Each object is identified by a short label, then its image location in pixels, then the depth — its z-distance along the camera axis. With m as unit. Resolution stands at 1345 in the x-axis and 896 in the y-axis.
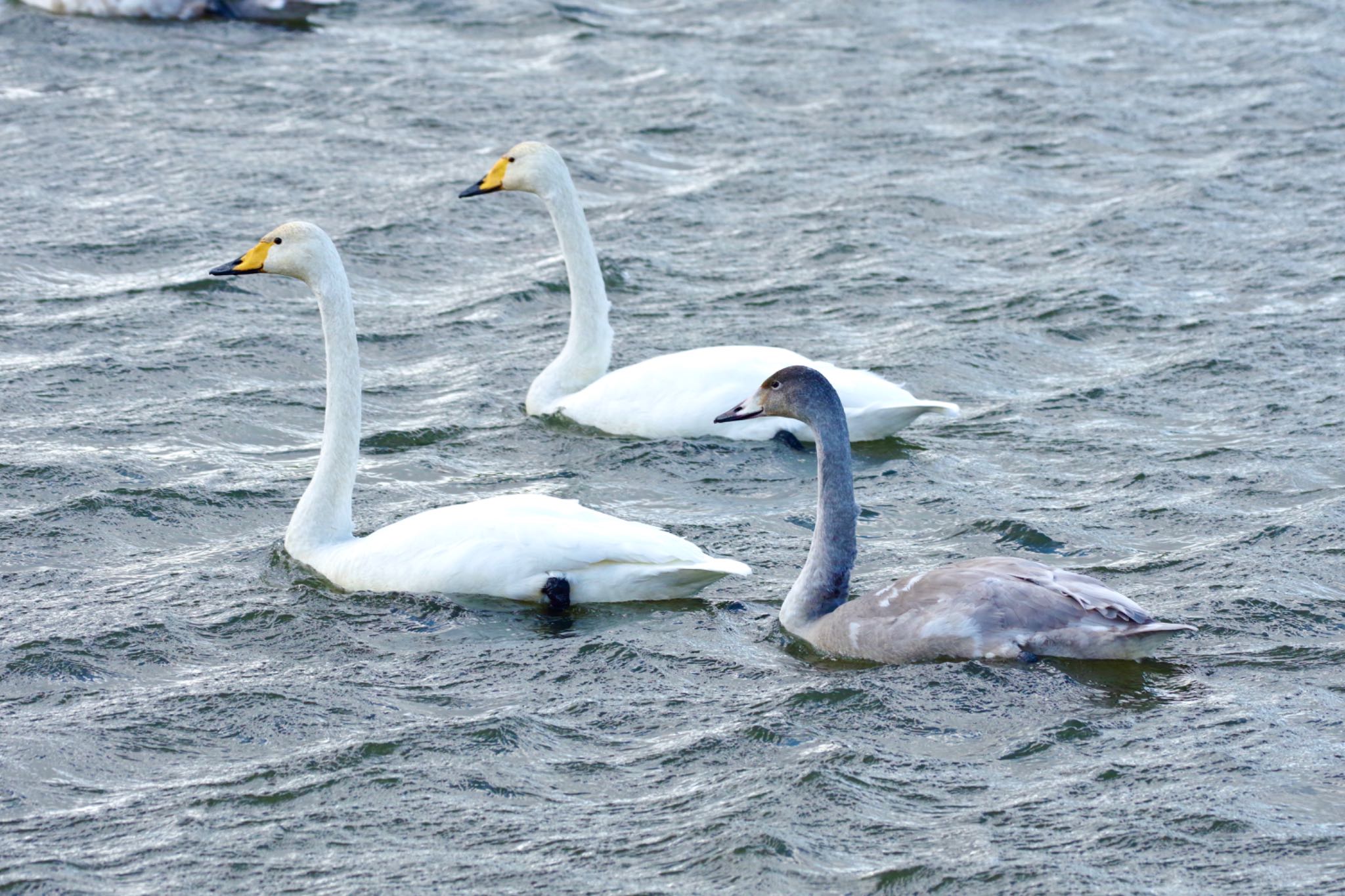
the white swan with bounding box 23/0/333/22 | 35.91
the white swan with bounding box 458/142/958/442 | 19.27
